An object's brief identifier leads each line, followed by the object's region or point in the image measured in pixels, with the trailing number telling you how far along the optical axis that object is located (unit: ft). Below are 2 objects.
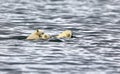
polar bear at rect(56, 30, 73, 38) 118.52
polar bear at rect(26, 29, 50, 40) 114.62
